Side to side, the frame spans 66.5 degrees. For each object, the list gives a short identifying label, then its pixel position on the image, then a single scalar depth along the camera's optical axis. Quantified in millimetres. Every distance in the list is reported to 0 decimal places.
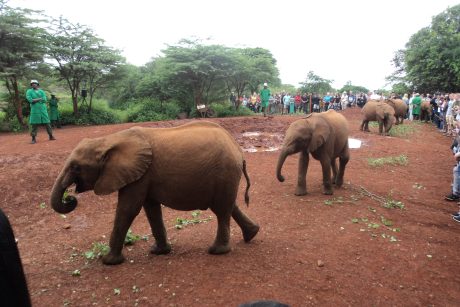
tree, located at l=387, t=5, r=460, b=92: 23969
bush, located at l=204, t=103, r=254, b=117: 24047
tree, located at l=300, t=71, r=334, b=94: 32625
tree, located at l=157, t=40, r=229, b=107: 21266
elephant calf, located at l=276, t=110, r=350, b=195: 7345
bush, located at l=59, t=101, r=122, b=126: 19453
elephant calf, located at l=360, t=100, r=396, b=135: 17047
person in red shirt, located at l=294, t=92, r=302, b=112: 28695
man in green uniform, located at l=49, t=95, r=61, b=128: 17212
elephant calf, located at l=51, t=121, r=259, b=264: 4266
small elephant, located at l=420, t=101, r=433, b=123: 23088
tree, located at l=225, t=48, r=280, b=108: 22625
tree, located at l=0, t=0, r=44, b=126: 15961
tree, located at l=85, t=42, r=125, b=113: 18938
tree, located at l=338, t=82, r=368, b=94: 46031
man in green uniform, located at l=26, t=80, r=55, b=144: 11461
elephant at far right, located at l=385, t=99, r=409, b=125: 19719
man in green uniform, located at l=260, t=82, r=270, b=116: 20391
